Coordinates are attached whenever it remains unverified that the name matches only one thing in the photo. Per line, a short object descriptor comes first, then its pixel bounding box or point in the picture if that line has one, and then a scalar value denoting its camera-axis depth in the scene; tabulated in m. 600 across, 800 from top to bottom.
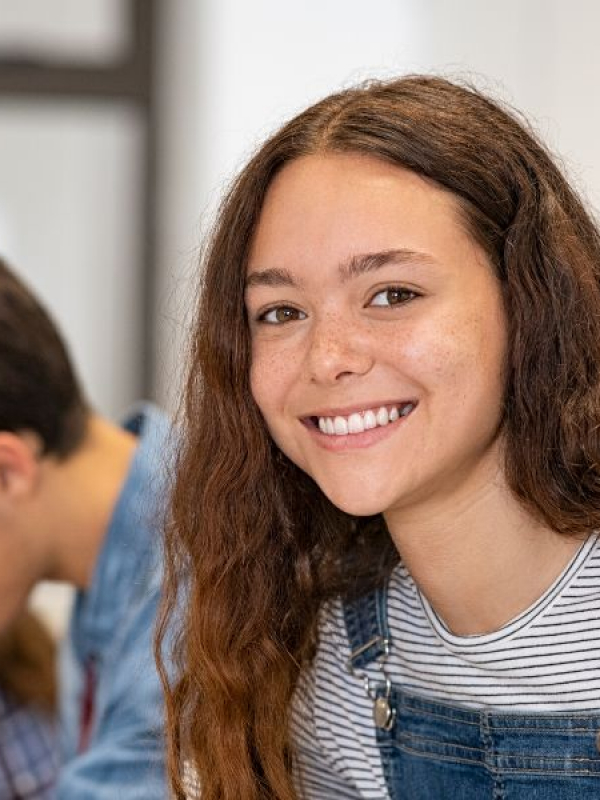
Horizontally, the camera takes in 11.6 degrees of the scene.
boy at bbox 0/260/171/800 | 1.83
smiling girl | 1.49
